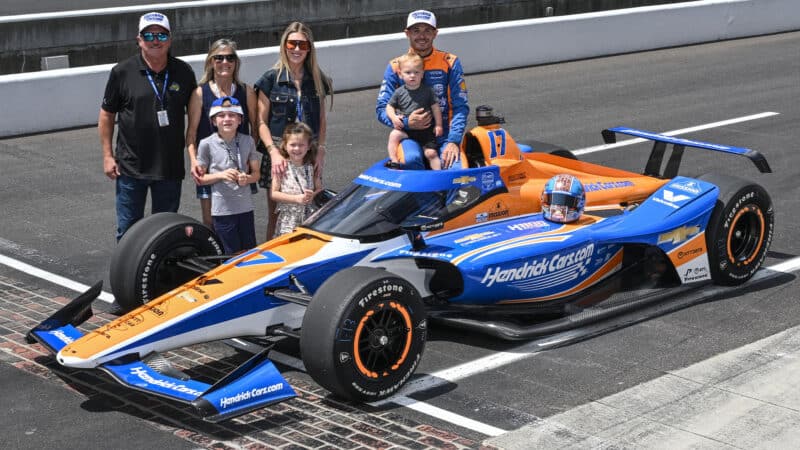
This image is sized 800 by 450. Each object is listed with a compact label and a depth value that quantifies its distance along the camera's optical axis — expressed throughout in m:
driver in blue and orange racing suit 10.05
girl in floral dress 9.22
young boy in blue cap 9.12
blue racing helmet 9.07
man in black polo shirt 9.34
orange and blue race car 7.30
